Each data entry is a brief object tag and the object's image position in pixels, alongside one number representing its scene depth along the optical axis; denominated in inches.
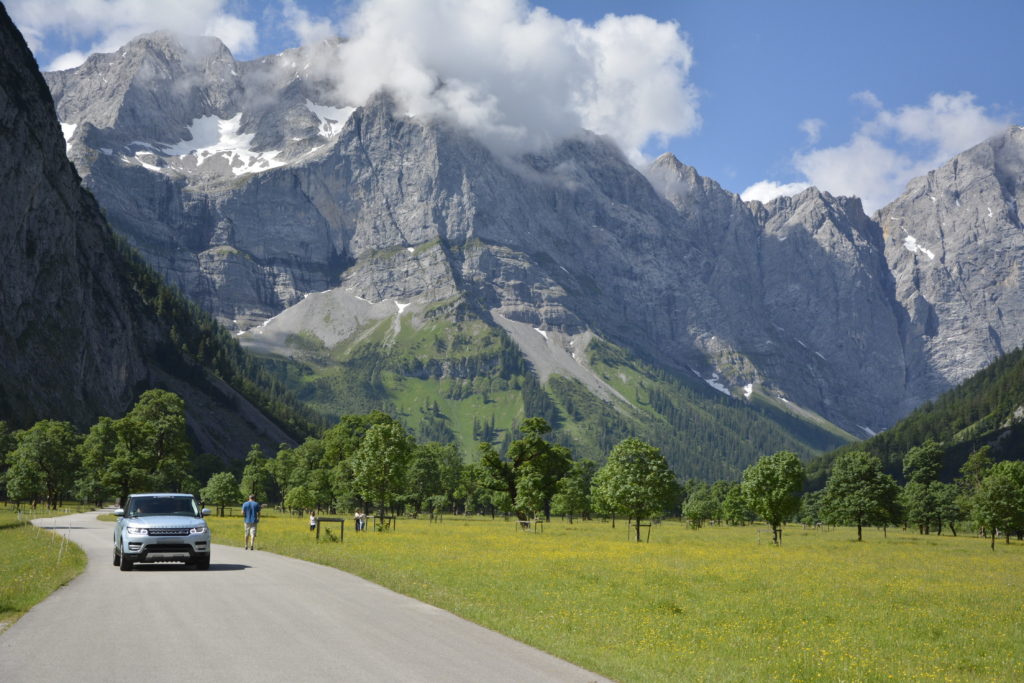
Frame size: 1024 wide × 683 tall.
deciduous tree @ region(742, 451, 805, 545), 3019.2
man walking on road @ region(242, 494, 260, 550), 1673.2
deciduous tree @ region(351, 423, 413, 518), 3052.2
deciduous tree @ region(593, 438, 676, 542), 2967.5
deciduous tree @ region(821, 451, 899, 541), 3580.2
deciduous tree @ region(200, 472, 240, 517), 4350.4
